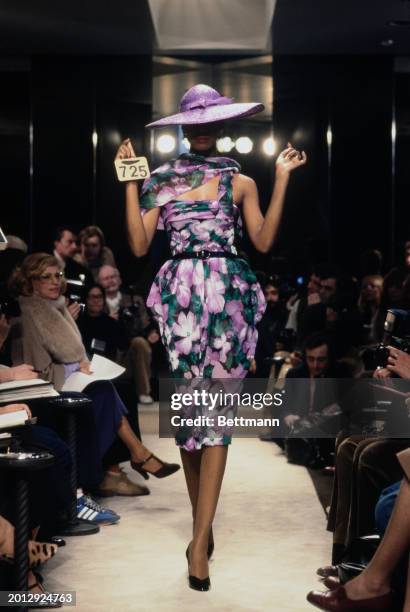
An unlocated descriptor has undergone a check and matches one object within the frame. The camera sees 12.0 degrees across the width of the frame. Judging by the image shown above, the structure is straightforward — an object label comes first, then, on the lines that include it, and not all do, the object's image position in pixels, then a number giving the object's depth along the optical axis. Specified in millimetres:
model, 6014
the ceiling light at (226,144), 18879
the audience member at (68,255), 13305
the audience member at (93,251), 14777
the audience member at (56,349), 8044
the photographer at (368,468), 5458
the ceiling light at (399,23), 15851
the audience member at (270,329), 12244
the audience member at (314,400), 9321
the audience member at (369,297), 12549
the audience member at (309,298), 12021
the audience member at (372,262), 15321
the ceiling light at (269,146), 18656
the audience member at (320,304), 10486
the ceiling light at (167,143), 18489
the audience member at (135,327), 13891
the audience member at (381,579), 4354
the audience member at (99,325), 11630
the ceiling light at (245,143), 18851
